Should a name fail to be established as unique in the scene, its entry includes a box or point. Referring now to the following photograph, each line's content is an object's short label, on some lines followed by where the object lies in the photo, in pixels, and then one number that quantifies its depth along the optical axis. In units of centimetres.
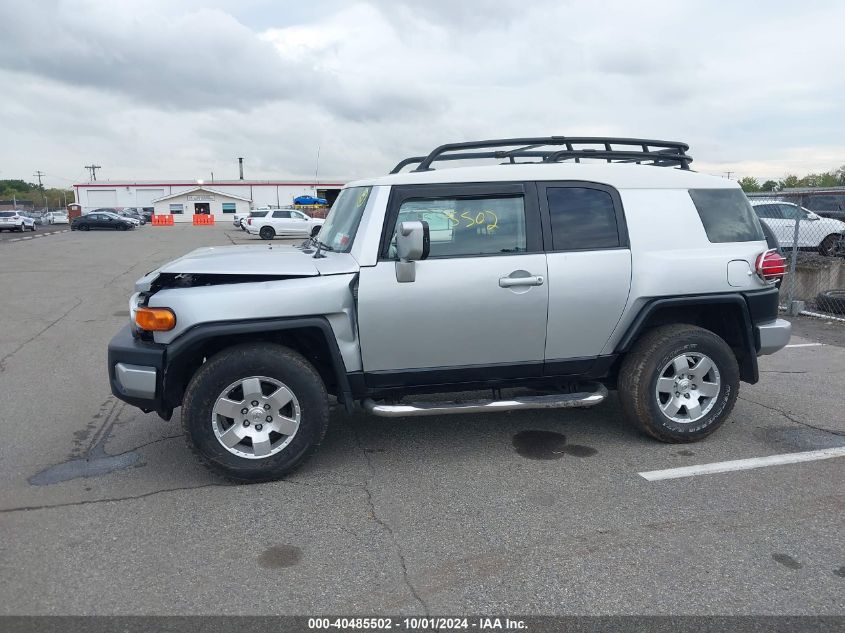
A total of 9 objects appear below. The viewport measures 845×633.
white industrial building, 7531
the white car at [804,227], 1527
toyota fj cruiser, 392
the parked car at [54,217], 5959
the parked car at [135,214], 5714
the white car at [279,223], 3434
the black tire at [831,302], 969
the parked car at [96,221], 4409
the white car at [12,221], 4059
